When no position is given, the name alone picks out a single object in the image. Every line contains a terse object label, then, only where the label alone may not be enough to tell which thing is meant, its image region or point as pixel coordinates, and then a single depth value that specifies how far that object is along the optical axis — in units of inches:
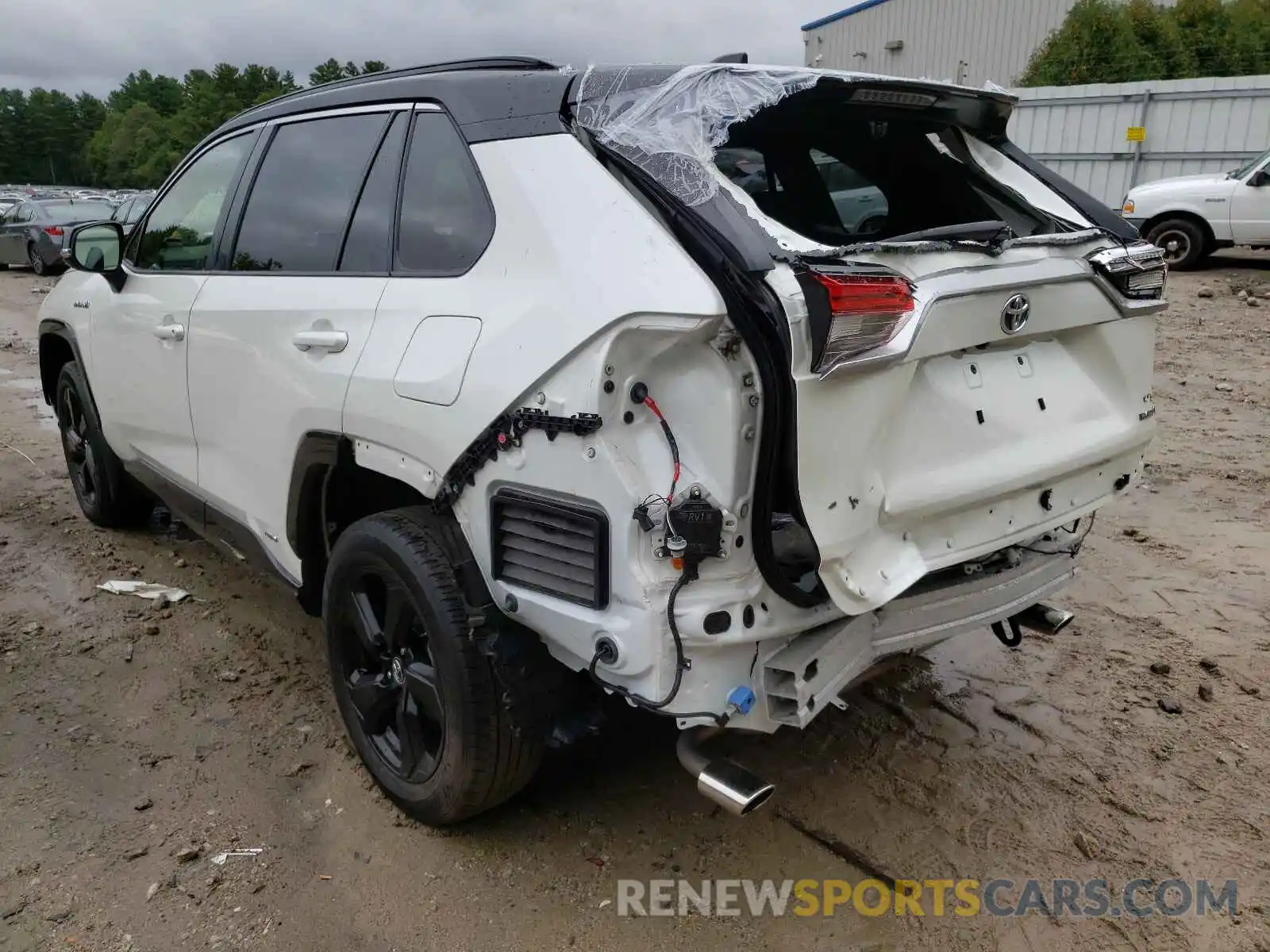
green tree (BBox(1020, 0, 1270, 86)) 947.3
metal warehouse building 1206.9
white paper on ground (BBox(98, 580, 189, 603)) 174.9
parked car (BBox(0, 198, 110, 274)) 720.3
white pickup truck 475.8
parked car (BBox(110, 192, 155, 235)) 678.5
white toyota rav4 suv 81.0
